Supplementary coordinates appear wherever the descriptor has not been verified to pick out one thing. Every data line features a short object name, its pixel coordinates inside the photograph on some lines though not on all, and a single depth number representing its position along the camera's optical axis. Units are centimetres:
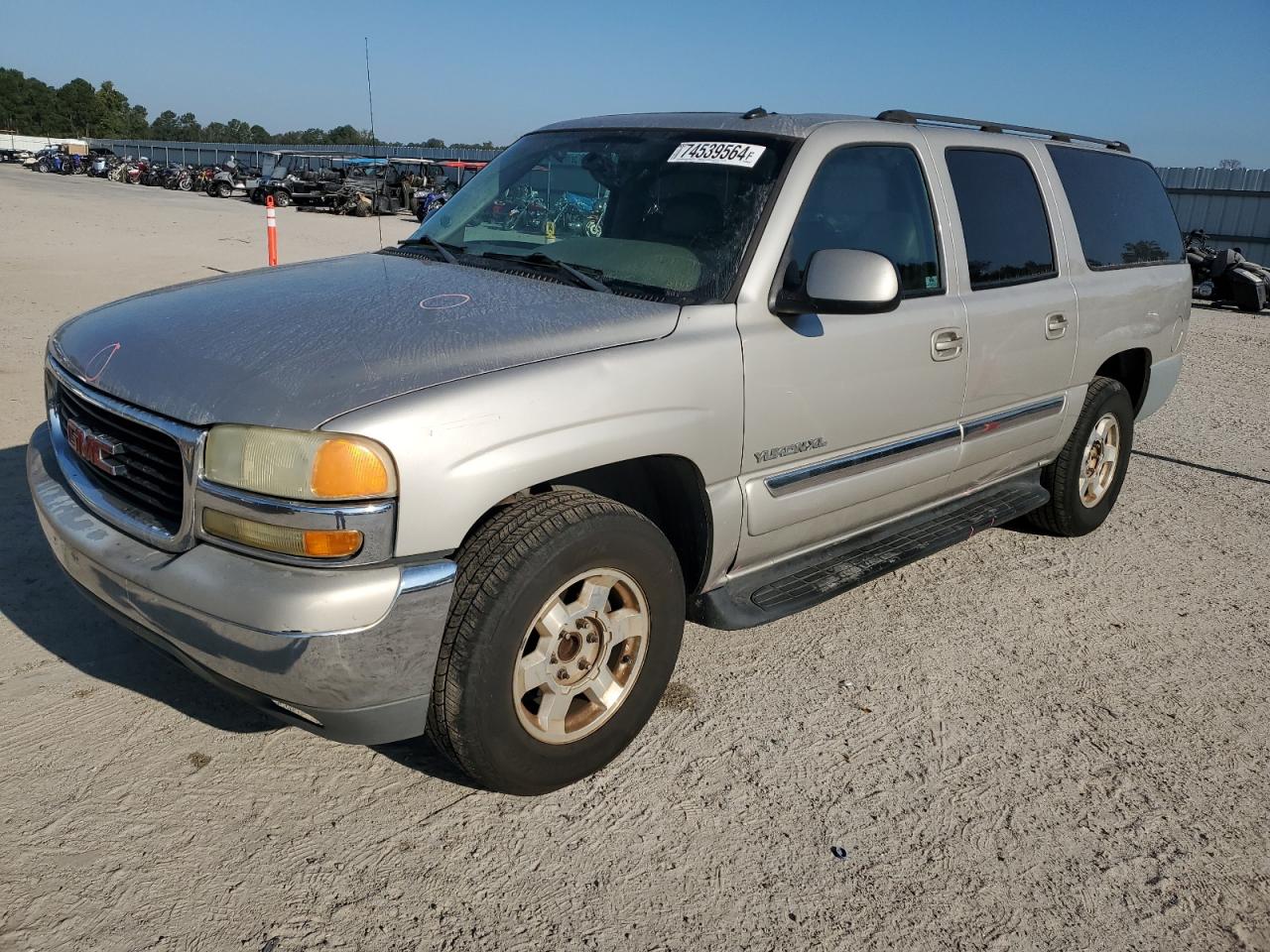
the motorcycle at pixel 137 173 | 4712
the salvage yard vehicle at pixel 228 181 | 3922
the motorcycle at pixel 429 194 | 2764
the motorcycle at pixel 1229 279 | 1622
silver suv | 228
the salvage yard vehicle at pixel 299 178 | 3247
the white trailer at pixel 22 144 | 7394
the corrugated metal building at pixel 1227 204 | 2219
